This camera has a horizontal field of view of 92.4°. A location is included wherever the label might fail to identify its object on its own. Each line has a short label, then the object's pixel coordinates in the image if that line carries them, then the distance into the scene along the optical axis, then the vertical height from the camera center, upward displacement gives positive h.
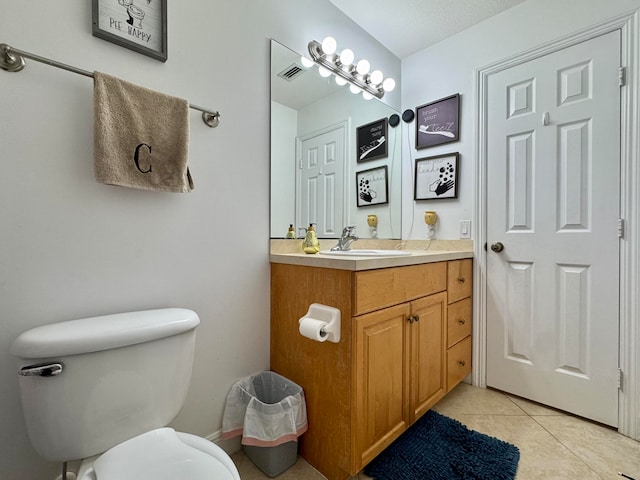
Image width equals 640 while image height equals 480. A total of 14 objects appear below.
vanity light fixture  1.71 +1.04
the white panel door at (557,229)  1.53 +0.06
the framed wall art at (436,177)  2.05 +0.43
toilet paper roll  1.14 -0.35
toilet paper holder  1.16 -0.31
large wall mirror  1.57 +0.50
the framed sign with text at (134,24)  1.02 +0.75
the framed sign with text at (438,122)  2.05 +0.81
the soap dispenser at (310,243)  1.59 -0.03
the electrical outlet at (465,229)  2.00 +0.06
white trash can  1.20 -0.75
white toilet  0.76 -0.45
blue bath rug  1.24 -0.95
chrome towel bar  0.86 +0.51
